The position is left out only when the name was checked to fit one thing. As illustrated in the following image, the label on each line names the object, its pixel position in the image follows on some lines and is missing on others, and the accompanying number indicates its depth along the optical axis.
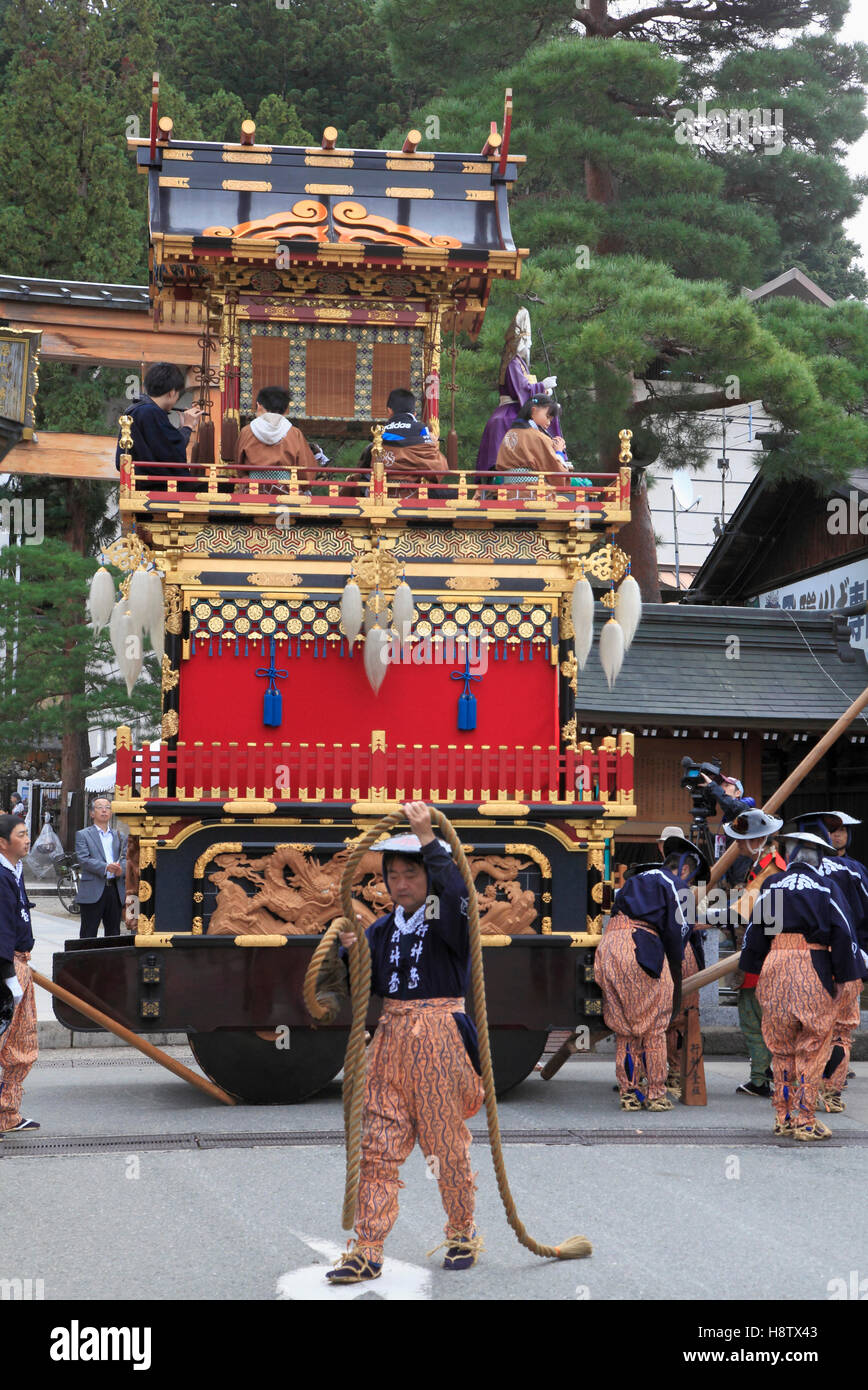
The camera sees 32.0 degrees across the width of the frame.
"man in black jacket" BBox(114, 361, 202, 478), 11.88
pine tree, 20.17
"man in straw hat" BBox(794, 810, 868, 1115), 10.23
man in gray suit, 15.46
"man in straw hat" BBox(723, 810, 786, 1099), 11.34
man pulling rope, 6.07
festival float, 10.89
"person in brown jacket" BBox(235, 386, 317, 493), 12.42
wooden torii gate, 21.41
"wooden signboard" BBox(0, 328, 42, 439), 16.33
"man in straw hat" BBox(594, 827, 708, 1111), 10.73
